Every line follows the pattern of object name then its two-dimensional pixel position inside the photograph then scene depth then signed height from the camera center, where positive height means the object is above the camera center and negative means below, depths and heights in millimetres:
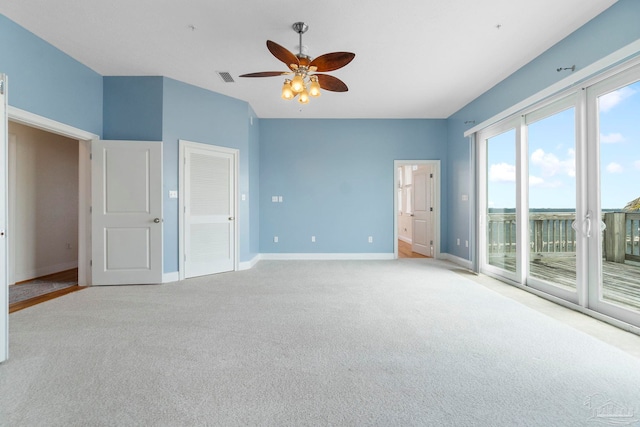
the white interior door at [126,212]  4051 +42
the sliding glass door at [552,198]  3219 +179
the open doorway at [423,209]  6237 +107
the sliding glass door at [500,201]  4121 +187
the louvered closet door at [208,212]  4551 +44
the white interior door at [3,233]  1992 -120
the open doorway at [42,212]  4293 +54
